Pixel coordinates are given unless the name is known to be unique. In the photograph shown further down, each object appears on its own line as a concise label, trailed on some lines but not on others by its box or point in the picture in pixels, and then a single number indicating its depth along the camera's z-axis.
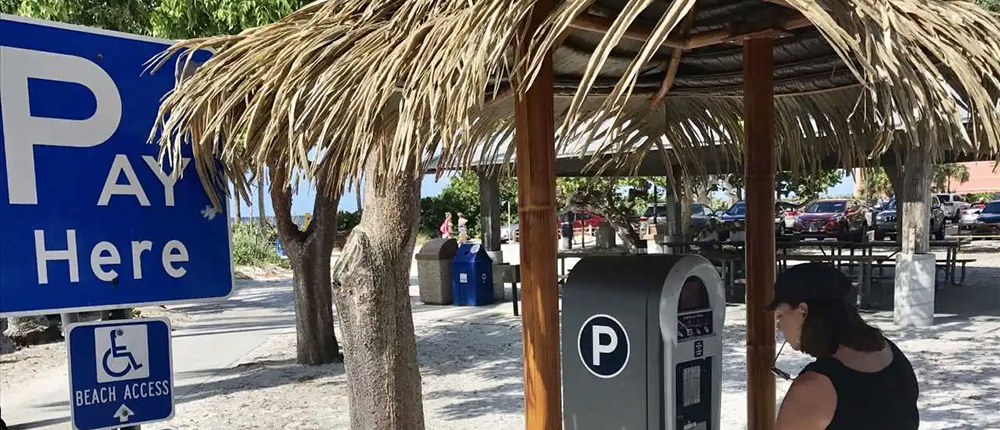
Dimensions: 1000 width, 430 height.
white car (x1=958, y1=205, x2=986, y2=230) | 26.25
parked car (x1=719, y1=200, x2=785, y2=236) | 19.86
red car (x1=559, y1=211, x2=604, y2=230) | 25.74
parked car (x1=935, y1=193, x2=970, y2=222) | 27.72
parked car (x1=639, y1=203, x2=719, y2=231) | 24.58
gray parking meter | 2.66
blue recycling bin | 12.61
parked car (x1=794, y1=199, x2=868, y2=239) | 24.34
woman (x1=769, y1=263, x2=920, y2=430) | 2.19
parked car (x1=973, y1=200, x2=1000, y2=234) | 24.98
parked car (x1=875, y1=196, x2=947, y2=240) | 22.39
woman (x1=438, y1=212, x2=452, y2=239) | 22.09
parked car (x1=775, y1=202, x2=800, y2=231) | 28.05
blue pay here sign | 1.88
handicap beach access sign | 1.90
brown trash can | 13.07
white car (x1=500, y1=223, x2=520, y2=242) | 29.64
